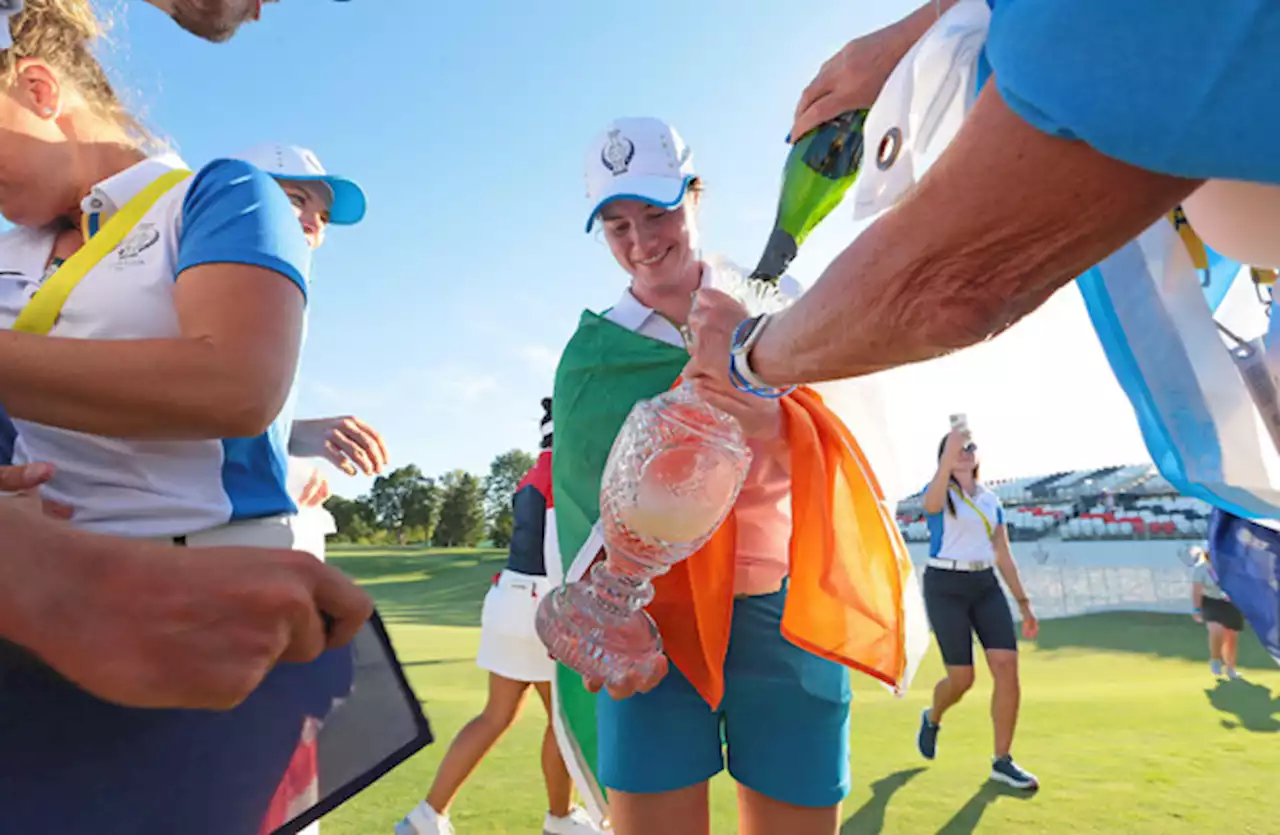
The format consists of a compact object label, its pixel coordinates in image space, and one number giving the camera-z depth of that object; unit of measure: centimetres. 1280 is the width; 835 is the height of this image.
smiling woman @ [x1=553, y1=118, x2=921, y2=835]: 147
